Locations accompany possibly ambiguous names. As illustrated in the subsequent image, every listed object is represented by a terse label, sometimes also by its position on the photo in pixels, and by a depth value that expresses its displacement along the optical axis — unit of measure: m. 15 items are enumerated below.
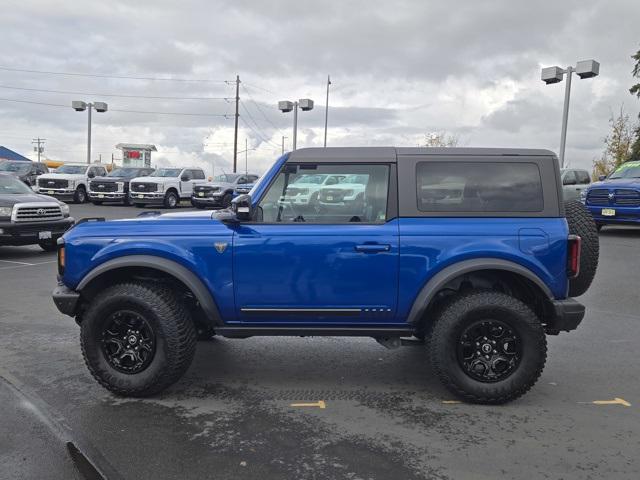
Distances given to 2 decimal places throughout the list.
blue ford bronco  4.05
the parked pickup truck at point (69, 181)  25.86
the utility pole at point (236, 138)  49.87
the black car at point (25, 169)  28.58
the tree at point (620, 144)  38.19
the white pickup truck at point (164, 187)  25.36
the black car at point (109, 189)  26.05
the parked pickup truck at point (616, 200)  14.20
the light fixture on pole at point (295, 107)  34.19
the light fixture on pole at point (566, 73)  22.70
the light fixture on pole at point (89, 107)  38.84
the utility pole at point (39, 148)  108.97
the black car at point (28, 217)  10.66
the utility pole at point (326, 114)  39.88
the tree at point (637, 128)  37.69
